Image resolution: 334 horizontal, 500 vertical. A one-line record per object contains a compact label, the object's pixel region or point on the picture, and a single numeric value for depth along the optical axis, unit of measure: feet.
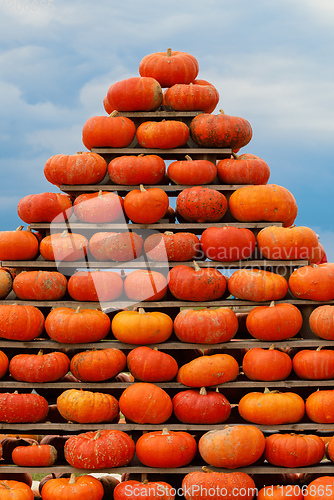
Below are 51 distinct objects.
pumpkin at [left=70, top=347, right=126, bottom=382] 30.71
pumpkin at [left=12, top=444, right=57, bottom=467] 30.58
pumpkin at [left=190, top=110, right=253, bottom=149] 34.73
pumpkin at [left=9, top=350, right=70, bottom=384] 31.12
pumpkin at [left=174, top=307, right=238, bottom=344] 30.45
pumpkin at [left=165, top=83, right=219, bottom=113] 35.73
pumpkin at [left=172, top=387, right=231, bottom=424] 29.91
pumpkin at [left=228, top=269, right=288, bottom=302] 31.40
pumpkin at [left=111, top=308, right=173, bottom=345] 30.63
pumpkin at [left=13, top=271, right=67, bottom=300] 32.50
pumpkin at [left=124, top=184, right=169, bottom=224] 32.50
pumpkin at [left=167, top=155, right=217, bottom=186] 34.04
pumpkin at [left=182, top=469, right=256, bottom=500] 27.63
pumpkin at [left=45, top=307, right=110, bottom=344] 30.91
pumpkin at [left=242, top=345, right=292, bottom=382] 30.58
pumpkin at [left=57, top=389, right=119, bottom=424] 29.91
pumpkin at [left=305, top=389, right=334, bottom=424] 30.01
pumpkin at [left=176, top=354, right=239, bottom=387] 30.25
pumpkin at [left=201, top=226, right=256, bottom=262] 32.32
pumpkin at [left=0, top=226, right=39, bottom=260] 33.27
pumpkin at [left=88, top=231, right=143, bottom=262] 32.55
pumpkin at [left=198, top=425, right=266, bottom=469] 27.71
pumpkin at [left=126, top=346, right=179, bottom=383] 30.30
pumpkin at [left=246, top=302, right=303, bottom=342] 30.76
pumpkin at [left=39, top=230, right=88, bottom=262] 32.73
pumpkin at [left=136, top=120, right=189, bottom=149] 34.32
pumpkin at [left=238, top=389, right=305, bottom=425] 29.55
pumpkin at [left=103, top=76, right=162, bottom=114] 35.19
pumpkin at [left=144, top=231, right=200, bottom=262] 32.60
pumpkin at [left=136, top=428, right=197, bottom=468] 28.53
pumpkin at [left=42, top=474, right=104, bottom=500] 27.96
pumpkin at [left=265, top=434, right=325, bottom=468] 29.07
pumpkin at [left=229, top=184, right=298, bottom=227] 33.22
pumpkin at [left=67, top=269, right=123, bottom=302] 32.14
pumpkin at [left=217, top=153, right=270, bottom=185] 35.04
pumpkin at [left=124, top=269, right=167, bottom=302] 31.96
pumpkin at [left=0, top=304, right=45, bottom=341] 31.73
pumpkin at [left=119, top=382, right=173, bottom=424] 29.53
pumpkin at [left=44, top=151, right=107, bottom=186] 34.12
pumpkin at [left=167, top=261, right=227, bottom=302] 31.35
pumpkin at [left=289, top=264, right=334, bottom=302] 31.48
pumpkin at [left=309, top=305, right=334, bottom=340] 30.96
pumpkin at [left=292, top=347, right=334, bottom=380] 30.78
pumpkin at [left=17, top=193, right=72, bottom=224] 33.88
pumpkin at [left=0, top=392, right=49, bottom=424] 30.86
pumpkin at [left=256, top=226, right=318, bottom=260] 32.45
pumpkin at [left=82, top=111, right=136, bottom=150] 34.86
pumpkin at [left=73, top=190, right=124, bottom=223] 33.30
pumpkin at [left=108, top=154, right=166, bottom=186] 33.53
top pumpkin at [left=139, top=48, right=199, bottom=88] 37.55
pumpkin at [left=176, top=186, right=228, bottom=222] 33.12
